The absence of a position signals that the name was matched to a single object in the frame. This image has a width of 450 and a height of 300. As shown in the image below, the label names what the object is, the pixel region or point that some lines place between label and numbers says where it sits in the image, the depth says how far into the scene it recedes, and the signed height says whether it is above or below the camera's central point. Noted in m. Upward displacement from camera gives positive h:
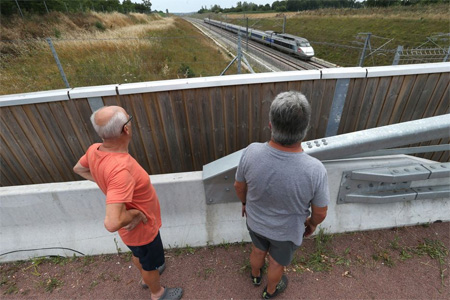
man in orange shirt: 1.43 -1.00
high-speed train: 20.68 -3.29
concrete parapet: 2.40 -1.99
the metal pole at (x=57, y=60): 4.24 -0.70
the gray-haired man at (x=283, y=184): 1.33 -1.00
